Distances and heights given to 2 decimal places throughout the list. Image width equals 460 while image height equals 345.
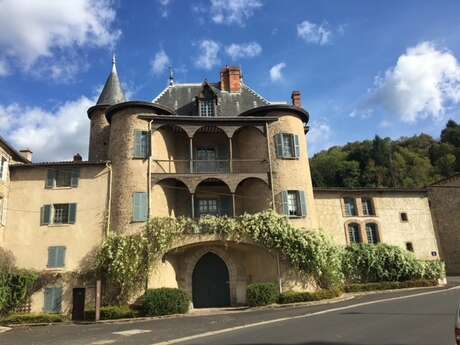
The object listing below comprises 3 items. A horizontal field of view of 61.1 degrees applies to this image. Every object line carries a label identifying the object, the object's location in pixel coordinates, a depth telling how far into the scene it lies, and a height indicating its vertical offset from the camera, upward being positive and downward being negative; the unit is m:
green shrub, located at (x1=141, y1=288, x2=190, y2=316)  18.02 -0.81
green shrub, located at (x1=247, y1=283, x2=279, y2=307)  19.42 -0.78
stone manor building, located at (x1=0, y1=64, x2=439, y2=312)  21.25 +5.38
